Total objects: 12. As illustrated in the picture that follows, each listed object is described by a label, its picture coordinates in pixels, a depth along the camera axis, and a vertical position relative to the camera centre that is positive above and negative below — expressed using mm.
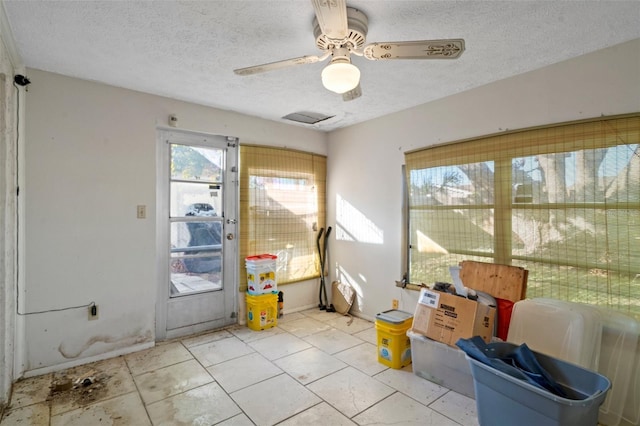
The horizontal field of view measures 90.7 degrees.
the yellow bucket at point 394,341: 2799 -1154
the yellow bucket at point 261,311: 3617 -1145
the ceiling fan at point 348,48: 1628 +920
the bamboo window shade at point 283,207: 3875 +74
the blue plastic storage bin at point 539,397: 1527 -974
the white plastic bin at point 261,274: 3678 -729
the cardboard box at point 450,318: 2406 -834
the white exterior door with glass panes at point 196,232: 3369 -230
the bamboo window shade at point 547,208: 2170 +45
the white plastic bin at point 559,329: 2043 -789
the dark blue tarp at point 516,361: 1773 -900
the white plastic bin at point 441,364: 2396 -1209
